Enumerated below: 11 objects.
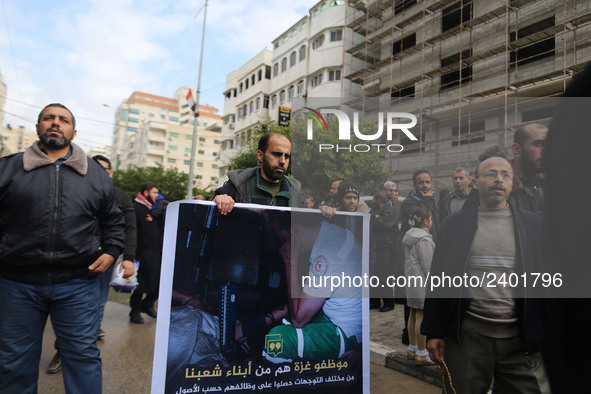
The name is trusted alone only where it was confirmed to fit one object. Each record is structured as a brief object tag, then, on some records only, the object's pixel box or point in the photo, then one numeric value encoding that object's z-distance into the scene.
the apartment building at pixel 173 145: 78.75
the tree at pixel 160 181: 41.75
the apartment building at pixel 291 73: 31.02
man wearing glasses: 2.05
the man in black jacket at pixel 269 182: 2.77
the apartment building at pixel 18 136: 141.05
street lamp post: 24.74
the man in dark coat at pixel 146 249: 5.66
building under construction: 16.22
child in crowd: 3.63
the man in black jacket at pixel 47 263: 2.44
